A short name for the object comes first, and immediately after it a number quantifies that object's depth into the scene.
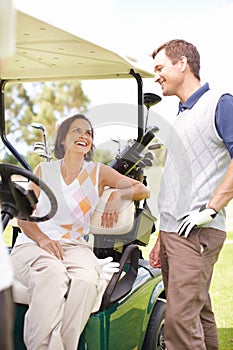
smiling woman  2.51
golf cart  2.33
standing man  2.76
